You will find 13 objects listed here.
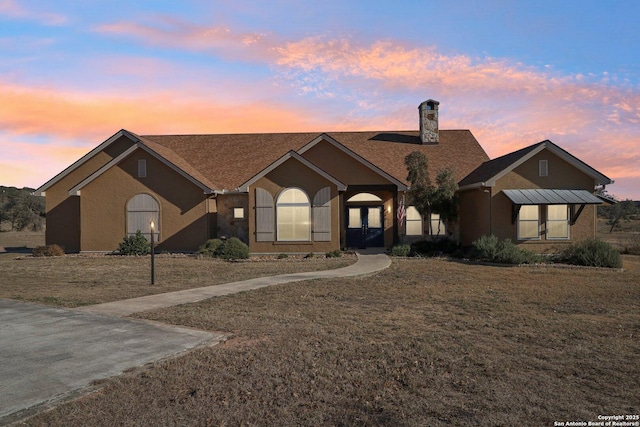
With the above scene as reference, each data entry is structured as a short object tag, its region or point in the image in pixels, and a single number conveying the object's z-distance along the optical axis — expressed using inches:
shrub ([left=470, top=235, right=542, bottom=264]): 787.4
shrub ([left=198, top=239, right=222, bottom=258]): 888.4
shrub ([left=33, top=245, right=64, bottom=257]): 935.7
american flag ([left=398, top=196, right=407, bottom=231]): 989.2
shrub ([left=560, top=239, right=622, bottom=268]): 744.3
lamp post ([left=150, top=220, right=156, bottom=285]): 563.9
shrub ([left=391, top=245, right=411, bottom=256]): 895.7
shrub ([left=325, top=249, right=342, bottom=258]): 887.7
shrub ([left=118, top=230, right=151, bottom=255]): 930.7
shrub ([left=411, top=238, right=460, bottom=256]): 919.0
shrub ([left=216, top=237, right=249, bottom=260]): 863.7
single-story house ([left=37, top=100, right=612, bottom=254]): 908.6
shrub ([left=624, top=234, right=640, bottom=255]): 1054.6
